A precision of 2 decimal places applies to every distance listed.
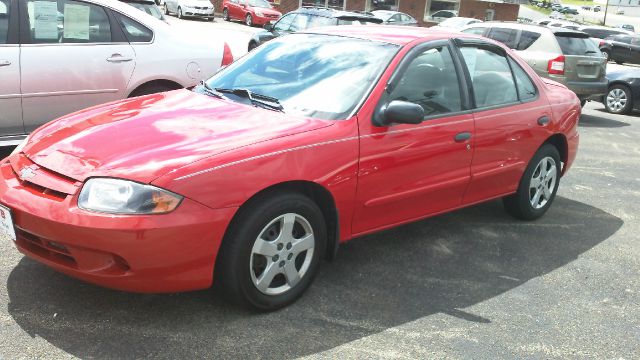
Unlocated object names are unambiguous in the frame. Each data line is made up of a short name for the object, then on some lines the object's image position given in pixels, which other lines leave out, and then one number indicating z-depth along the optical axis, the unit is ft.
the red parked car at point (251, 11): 105.70
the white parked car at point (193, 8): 105.40
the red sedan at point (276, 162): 9.66
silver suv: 35.47
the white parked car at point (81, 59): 17.52
